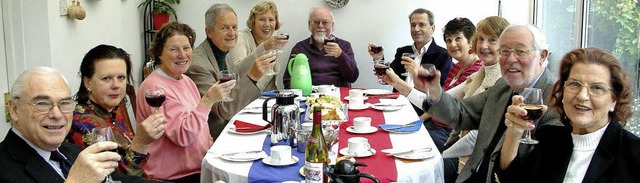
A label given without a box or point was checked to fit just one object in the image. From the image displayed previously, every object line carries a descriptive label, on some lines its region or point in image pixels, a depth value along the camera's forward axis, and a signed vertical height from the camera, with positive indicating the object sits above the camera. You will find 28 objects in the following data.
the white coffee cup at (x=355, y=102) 3.31 -0.36
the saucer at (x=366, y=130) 2.59 -0.41
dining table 2.00 -0.44
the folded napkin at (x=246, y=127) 2.65 -0.40
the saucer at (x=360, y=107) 3.24 -0.38
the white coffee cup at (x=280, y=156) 2.09 -0.41
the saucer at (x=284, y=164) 2.08 -0.43
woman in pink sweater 2.54 -0.33
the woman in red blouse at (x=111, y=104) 2.18 -0.23
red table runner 1.99 -0.43
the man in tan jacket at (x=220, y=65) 3.26 -0.14
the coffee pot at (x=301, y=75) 3.71 -0.22
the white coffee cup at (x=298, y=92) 3.62 -0.32
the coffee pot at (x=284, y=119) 2.40 -0.33
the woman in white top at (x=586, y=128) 1.75 -0.29
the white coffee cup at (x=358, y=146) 2.21 -0.41
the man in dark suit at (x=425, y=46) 4.72 -0.06
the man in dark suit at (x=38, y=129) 1.61 -0.24
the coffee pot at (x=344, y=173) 1.52 -0.35
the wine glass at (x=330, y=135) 2.24 -0.37
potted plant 5.18 +0.28
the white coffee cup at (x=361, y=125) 2.60 -0.38
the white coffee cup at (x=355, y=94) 3.49 -0.33
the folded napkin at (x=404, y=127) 2.61 -0.40
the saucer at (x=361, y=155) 2.17 -0.43
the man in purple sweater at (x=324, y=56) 4.75 -0.13
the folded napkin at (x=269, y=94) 3.75 -0.34
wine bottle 1.96 -0.36
